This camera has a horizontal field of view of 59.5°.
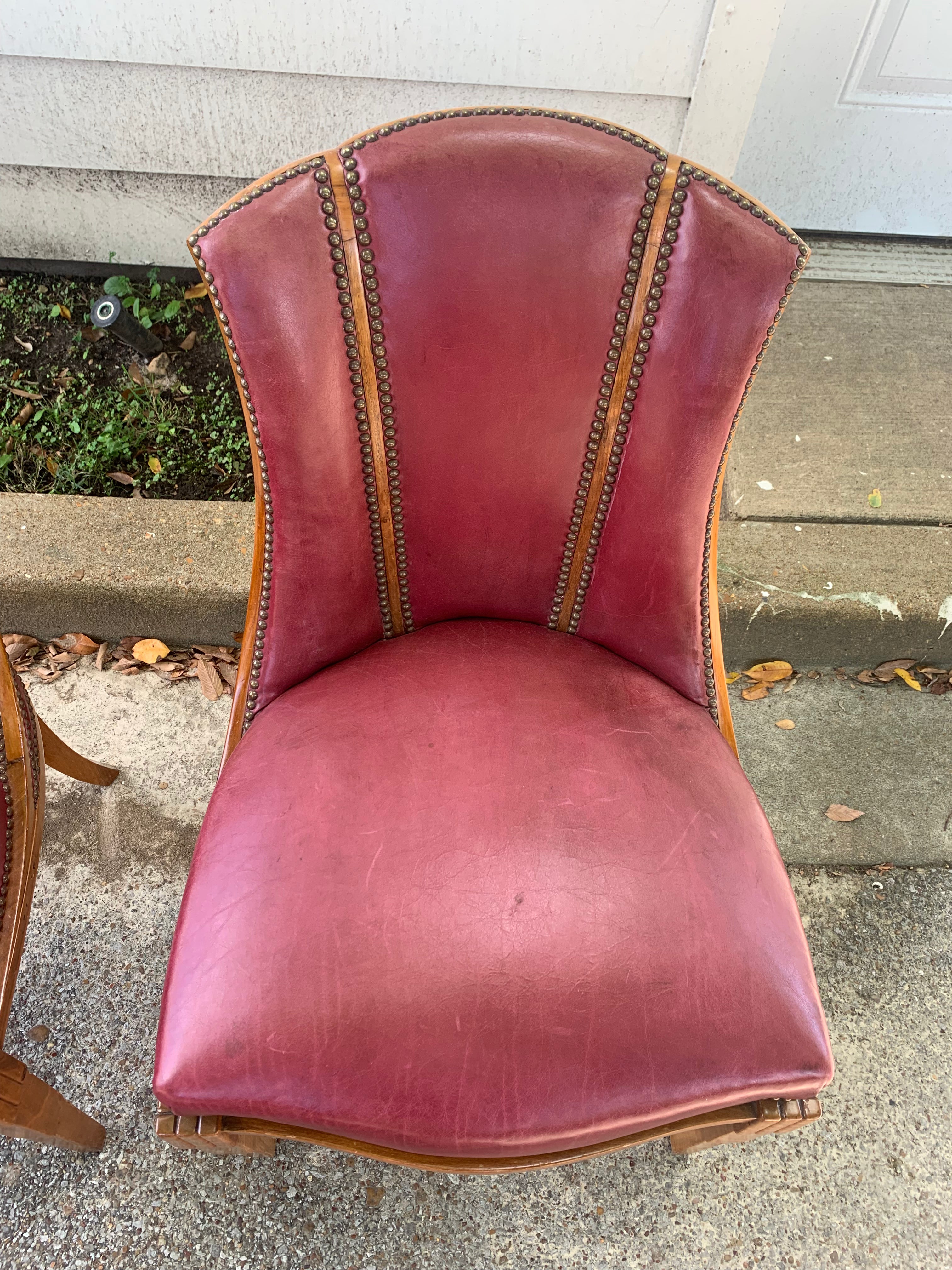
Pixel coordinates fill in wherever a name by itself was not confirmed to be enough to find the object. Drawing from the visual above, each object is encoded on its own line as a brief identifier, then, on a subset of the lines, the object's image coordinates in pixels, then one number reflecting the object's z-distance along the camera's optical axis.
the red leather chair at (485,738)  0.75
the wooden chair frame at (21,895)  0.93
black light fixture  1.54
